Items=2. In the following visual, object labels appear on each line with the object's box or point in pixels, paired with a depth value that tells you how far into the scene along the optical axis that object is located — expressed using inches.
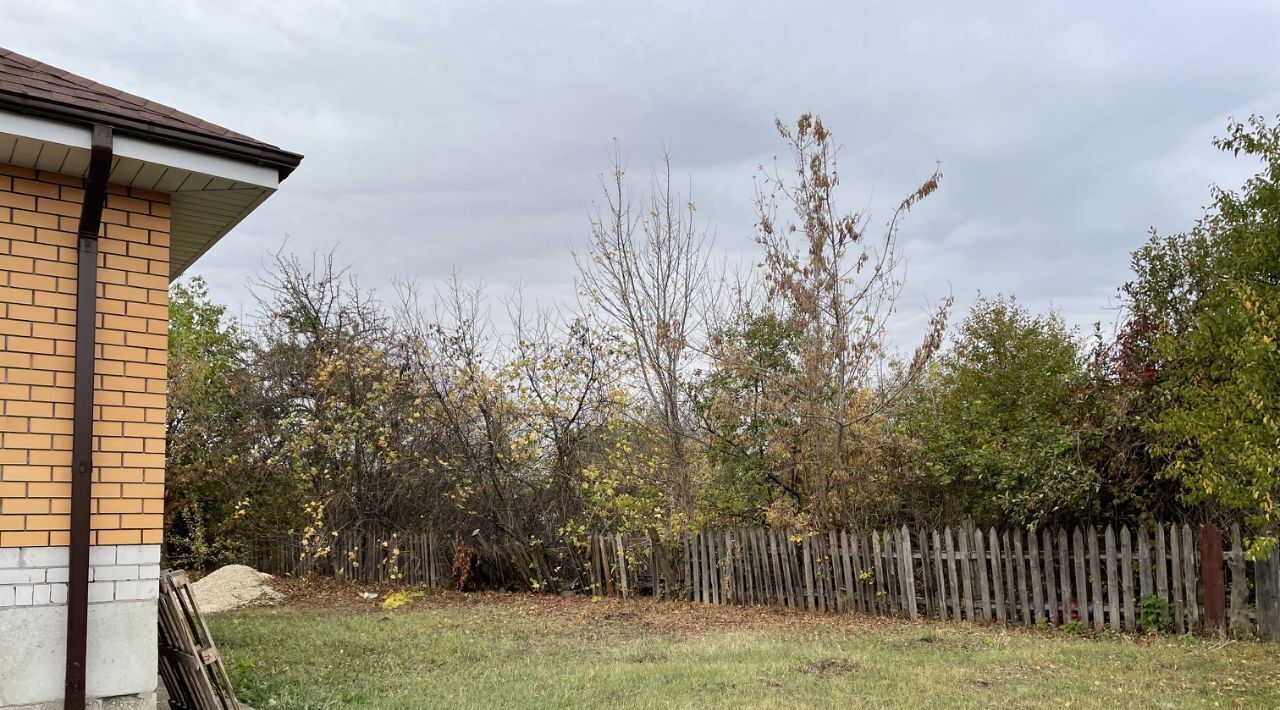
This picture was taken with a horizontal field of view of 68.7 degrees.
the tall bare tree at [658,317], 565.6
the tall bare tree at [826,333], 498.9
